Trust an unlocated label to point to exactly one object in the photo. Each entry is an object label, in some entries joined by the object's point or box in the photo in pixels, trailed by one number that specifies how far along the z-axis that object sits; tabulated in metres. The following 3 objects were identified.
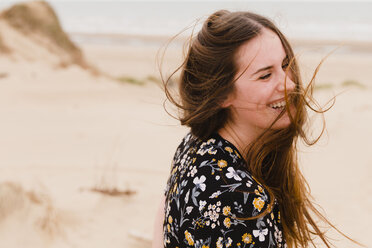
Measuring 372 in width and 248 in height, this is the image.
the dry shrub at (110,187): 4.31
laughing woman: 1.56
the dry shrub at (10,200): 3.52
